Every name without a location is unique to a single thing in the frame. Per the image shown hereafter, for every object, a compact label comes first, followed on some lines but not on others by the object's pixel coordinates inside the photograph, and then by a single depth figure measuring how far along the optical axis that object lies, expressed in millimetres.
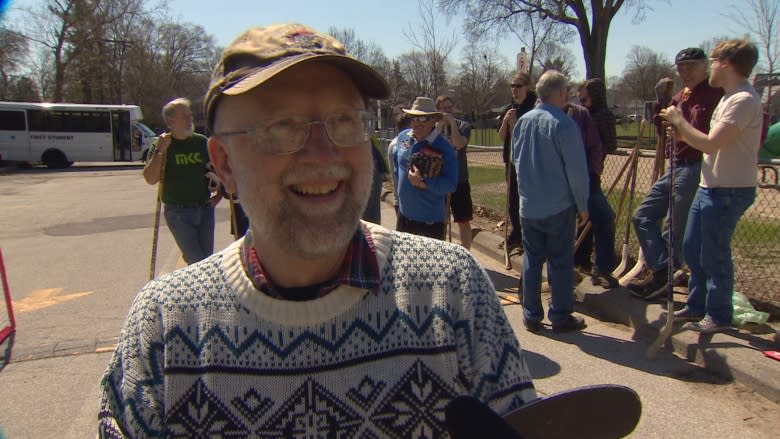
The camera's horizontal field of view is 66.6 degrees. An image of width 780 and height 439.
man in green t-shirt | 5191
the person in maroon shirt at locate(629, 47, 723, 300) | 4777
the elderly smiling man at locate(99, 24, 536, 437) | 1214
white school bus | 27703
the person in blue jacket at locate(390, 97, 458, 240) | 5270
